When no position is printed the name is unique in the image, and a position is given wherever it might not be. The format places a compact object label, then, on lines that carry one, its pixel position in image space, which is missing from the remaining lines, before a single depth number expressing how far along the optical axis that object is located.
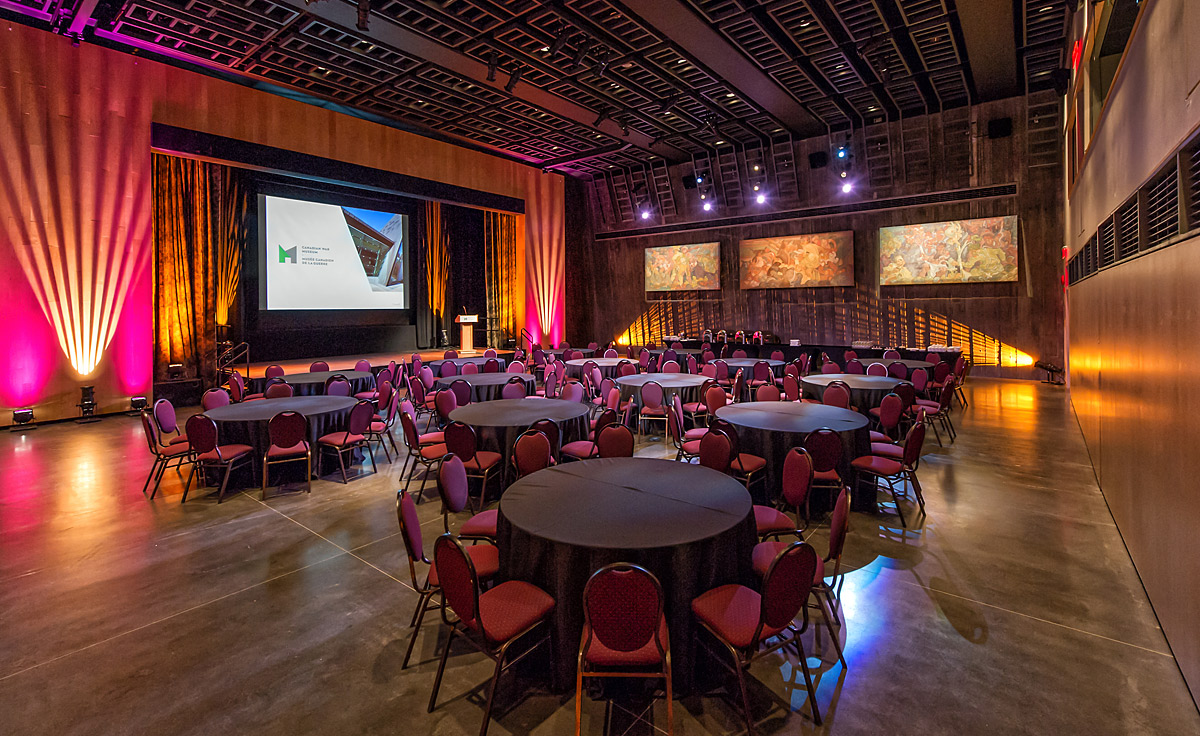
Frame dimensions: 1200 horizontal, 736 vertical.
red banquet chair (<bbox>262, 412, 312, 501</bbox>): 5.57
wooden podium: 14.99
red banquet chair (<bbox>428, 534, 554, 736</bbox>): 2.35
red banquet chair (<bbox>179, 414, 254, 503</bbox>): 5.34
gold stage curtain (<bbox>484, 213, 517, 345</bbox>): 16.92
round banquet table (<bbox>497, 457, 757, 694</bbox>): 2.56
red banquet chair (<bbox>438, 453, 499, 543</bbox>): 3.53
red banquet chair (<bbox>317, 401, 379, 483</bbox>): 6.06
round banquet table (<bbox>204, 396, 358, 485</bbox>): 5.82
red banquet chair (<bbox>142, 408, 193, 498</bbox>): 5.62
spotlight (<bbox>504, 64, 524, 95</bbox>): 10.12
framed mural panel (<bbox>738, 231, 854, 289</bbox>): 14.71
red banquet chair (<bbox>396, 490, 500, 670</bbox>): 2.88
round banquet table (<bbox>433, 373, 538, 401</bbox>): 8.34
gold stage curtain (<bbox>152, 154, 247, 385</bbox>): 10.55
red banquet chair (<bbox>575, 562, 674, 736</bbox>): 2.16
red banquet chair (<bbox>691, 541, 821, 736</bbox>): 2.27
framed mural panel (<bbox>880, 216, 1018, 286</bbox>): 12.71
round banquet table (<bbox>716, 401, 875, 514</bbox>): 5.01
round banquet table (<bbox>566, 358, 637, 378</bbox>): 10.73
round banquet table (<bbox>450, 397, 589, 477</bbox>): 5.42
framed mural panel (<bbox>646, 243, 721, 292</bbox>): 16.95
